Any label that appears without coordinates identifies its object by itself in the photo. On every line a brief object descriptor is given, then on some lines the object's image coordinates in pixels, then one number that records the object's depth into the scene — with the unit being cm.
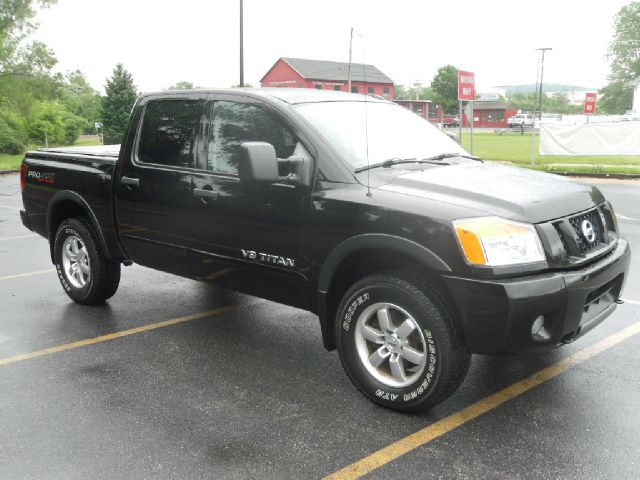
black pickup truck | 337
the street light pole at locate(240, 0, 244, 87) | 2697
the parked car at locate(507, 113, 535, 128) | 7369
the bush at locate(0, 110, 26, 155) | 3669
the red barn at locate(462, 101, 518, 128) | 9994
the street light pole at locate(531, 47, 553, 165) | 4953
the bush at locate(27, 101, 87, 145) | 4359
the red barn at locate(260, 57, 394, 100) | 8231
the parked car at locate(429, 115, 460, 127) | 8481
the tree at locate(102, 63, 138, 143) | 5912
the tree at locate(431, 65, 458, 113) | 10544
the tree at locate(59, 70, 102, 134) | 7942
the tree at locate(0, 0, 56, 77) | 3534
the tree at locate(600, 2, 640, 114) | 8250
